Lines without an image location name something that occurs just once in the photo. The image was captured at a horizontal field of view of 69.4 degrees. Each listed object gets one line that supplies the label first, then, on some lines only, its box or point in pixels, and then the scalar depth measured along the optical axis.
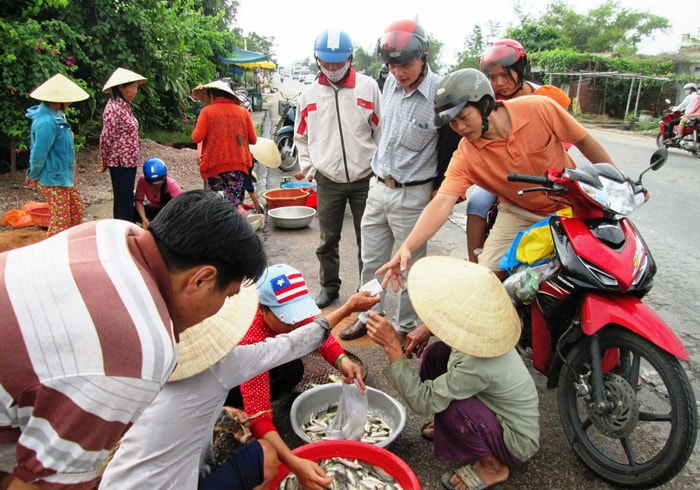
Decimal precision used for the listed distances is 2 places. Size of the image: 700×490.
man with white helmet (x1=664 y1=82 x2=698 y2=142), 13.58
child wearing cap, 2.18
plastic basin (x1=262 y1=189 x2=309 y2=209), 7.07
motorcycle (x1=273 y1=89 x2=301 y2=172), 10.82
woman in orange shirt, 5.90
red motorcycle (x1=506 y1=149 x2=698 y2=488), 2.18
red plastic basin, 2.28
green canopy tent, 24.27
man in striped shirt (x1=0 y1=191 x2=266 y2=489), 1.08
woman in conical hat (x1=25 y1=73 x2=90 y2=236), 5.27
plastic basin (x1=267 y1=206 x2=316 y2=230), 6.56
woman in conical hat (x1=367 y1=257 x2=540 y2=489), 2.21
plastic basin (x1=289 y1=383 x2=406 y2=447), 2.83
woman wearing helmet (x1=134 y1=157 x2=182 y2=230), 5.40
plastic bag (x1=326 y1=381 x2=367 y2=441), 2.63
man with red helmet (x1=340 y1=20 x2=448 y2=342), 3.34
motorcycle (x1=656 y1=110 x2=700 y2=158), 12.80
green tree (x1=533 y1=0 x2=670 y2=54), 45.07
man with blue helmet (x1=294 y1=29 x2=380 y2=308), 3.94
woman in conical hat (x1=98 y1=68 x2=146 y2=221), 5.75
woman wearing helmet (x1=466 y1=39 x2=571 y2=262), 3.75
